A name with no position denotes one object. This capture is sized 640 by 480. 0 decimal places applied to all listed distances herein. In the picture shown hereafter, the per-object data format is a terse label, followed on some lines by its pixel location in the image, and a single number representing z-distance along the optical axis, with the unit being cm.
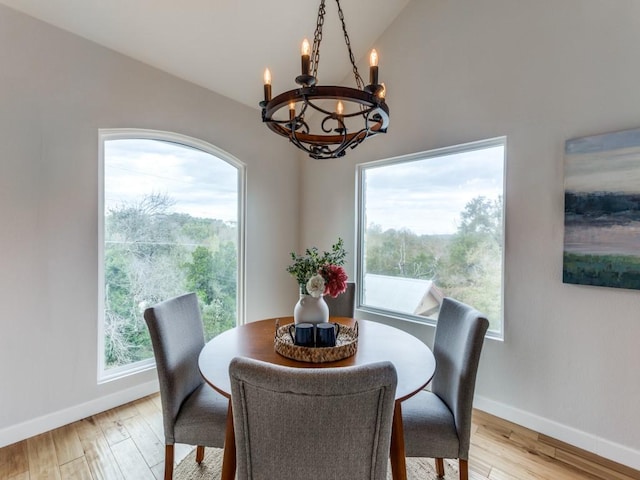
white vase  164
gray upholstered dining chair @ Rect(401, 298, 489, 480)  136
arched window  240
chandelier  127
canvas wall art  177
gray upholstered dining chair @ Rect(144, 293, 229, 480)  142
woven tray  141
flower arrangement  159
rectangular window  238
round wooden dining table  124
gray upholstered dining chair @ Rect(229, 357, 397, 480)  83
